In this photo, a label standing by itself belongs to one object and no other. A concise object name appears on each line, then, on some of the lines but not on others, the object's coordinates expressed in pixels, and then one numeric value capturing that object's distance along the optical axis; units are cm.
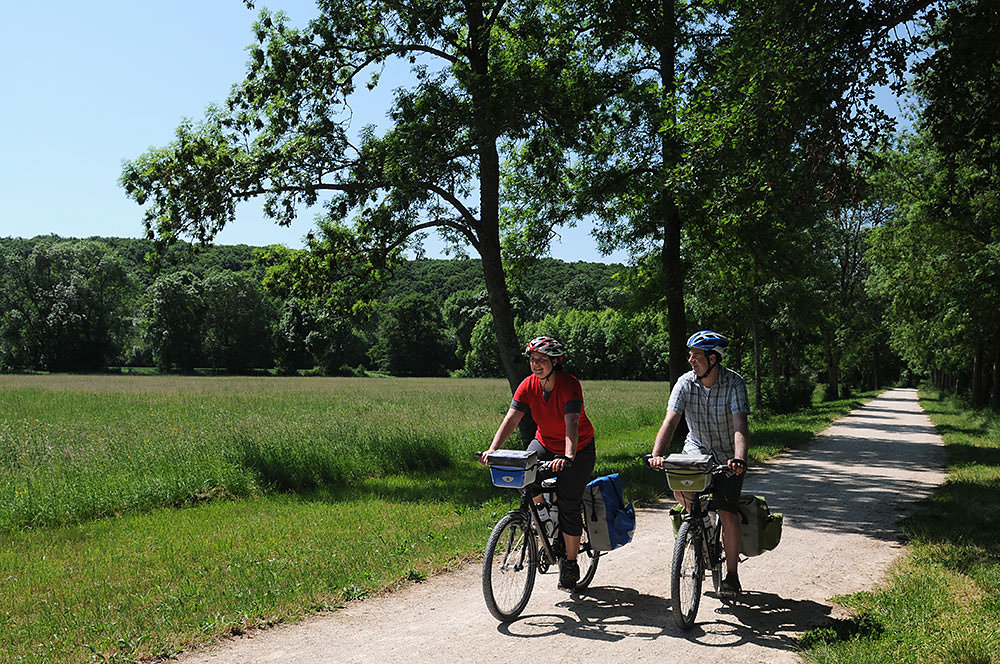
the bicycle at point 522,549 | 536
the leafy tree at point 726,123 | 868
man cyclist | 555
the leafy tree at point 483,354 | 10375
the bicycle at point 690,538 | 521
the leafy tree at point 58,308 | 8012
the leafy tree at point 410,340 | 10569
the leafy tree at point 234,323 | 9475
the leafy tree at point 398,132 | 1363
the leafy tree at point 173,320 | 8725
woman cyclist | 571
